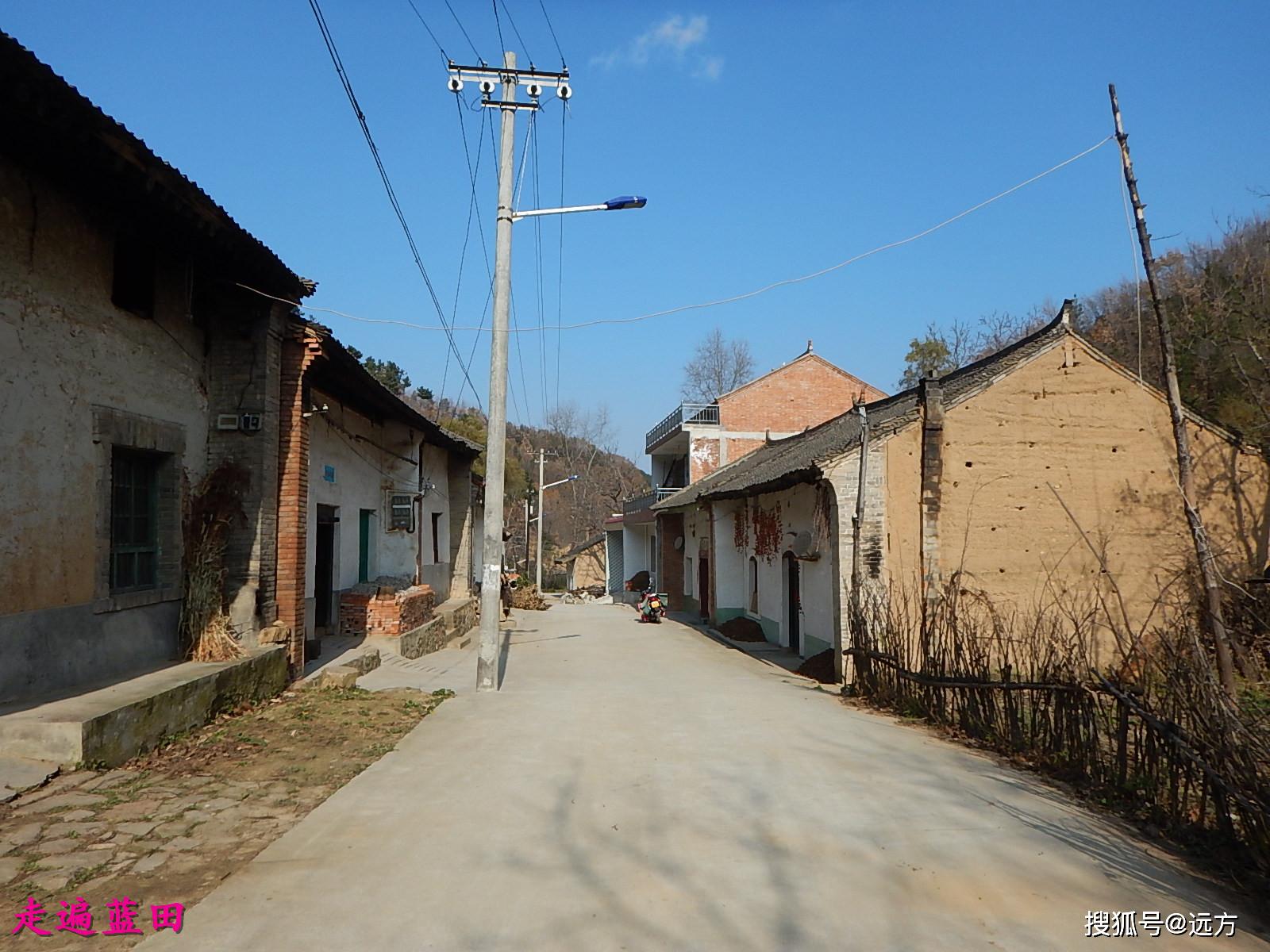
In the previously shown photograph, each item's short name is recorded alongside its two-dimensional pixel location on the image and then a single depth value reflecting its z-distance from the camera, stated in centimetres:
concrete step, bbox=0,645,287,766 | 543
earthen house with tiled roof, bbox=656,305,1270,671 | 1396
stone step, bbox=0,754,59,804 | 501
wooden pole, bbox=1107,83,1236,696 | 1170
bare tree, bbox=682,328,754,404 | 5169
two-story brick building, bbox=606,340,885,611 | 3425
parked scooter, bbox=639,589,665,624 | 2619
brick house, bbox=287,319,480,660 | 978
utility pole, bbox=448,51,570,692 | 1098
